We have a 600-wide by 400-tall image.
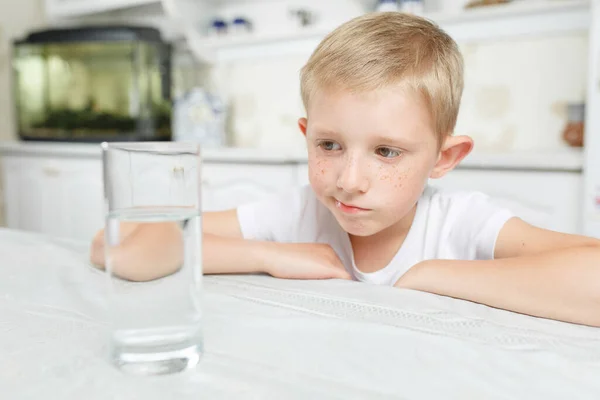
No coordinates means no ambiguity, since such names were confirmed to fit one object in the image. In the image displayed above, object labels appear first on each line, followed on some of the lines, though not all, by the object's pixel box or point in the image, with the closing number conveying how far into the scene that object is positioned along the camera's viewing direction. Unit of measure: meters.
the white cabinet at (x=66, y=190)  2.35
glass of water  0.39
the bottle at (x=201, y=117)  2.70
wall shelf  2.05
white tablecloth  0.37
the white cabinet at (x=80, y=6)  2.90
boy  0.62
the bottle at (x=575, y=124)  1.99
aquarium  2.79
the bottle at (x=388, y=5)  2.19
